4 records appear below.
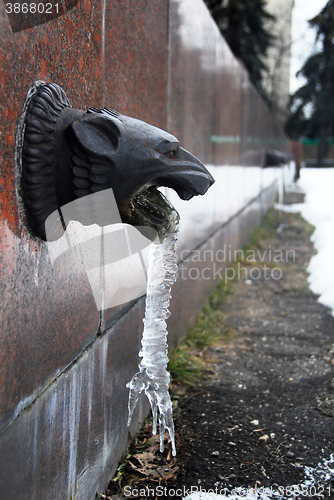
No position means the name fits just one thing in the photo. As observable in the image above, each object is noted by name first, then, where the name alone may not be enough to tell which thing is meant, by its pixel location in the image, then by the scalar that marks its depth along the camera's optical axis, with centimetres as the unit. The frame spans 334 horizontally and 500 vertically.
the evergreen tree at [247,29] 2211
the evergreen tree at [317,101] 3559
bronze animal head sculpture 138
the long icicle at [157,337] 191
